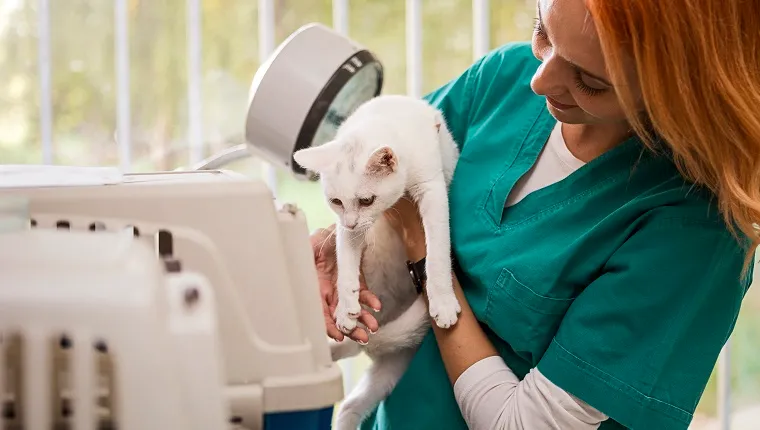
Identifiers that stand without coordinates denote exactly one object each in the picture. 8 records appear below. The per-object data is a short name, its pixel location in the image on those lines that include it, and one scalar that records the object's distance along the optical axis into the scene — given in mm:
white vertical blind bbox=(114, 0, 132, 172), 1535
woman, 771
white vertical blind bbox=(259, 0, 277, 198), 1517
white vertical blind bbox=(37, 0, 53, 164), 1521
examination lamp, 1087
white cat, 1022
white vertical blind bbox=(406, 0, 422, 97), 1508
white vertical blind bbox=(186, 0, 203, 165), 1531
